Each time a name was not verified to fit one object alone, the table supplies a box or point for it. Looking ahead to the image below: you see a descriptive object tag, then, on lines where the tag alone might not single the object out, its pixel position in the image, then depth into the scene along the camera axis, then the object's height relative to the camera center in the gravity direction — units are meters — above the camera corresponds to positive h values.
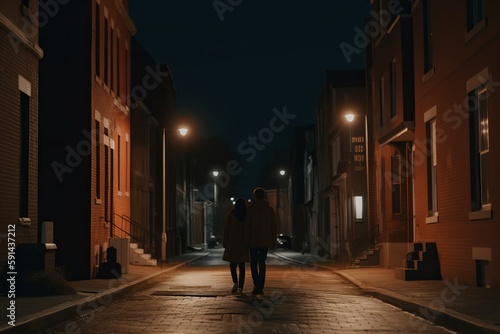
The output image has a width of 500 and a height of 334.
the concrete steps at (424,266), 21.88 -0.77
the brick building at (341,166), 37.47 +3.18
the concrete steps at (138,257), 32.97 -0.69
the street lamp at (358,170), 35.78 +2.63
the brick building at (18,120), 17.00 +2.38
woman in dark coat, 18.11 -0.10
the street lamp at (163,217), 37.88 +0.86
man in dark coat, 17.77 +0.03
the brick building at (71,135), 23.94 +2.75
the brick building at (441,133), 17.97 +2.49
